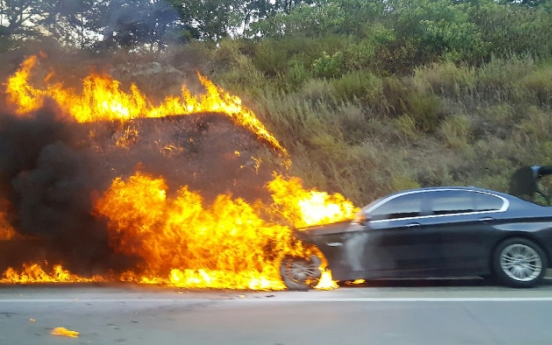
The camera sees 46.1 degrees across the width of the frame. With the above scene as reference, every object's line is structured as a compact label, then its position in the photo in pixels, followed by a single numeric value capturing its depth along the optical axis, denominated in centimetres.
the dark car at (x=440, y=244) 923
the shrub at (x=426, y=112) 1684
